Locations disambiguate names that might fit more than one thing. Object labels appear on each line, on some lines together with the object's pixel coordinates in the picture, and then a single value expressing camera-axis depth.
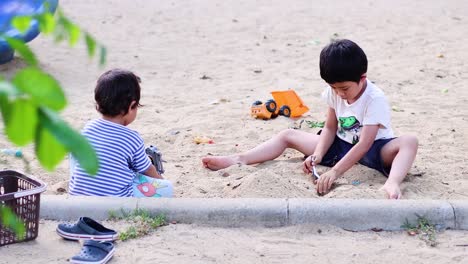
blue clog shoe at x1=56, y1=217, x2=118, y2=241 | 6.07
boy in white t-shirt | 7.78
